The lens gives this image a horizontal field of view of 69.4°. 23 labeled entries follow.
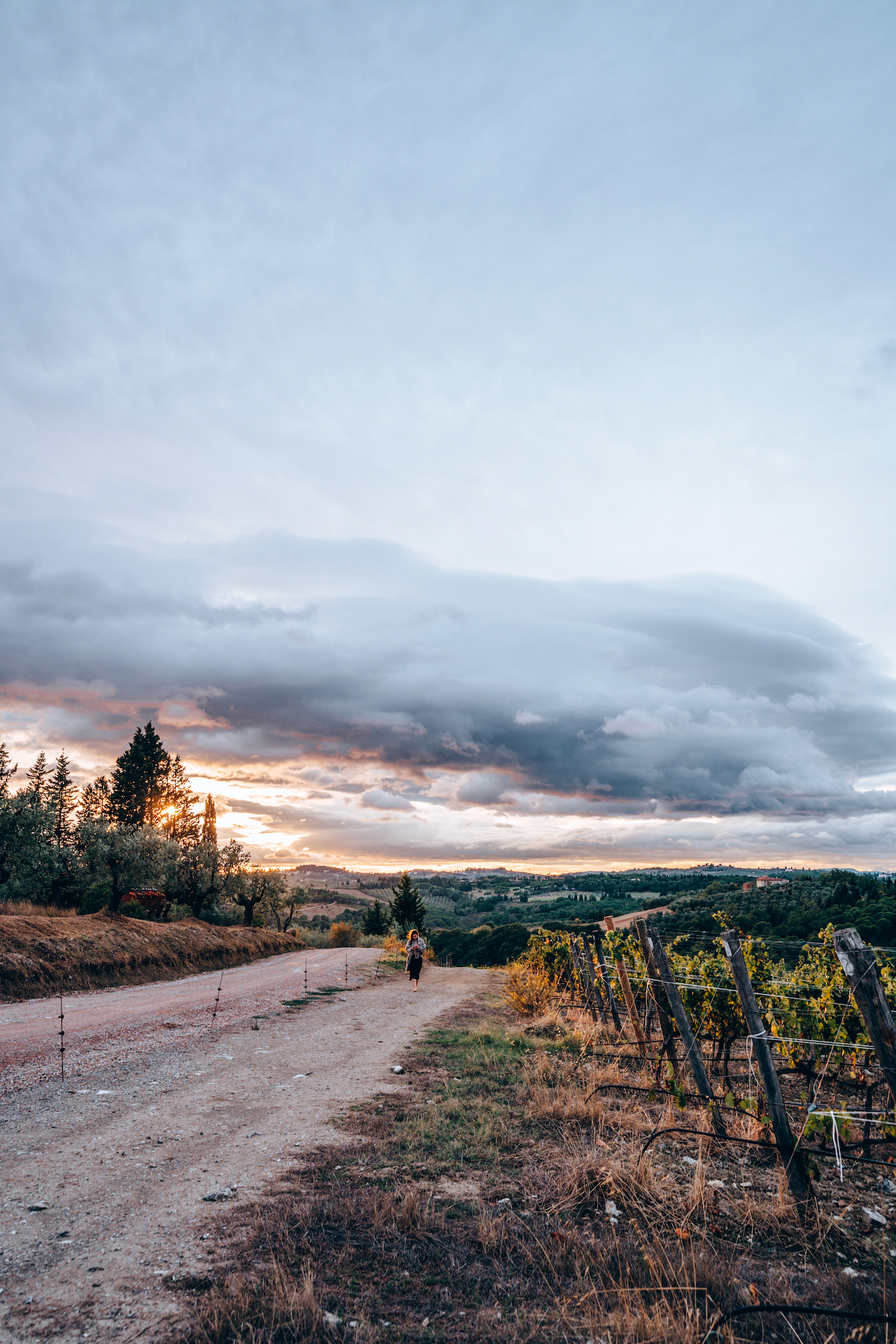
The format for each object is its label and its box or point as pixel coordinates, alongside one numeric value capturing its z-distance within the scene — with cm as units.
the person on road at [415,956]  2347
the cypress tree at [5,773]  3421
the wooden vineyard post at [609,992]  1385
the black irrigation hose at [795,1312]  369
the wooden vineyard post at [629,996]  1240
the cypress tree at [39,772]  5985
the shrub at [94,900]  3516
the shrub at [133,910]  3553
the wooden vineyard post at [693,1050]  796
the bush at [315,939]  5045
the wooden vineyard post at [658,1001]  900
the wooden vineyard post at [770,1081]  612
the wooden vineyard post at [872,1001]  546
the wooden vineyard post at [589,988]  1614
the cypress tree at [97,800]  5875
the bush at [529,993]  1725
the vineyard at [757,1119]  504
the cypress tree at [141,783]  5809
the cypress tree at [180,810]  5984
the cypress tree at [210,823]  5946
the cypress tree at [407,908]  5350
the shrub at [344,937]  4981
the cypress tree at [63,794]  5154
